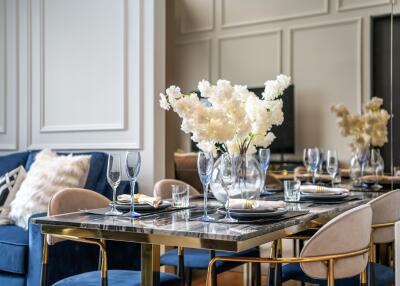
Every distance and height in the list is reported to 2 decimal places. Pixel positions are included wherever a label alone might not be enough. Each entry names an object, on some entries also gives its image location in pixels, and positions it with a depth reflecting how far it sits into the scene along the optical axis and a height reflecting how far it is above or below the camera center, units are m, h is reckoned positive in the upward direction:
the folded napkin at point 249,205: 1.86 -0.25
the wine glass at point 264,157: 2.56 -0.11
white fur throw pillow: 3.10 -0.29
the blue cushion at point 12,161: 3.74 -0.19
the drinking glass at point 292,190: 2.36 -0.24
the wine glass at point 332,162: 3.15 -0.16
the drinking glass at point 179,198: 2.15 -0.25
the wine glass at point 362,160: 3.38 -0.16
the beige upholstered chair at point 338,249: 1.71 -0.37
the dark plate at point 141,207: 1.97 -0.27
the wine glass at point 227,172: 1.83 -0.13
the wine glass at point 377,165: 3.21 -0.18
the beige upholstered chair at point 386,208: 2.28 -0.32
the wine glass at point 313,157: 2.97 -0.12
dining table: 1.48 -0.29
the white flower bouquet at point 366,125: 4.22 +0.10
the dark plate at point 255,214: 1.71 -0.25
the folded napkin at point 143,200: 2.03 -0.26
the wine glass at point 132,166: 1.93 -0.11
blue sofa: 2.75 -0.66
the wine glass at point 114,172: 1.96 -0.14
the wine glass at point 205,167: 1.83 -0.11
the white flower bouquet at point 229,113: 1.95 +0.08
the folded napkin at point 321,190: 2.52 -0.26
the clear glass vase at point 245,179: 1.93 -0.16
